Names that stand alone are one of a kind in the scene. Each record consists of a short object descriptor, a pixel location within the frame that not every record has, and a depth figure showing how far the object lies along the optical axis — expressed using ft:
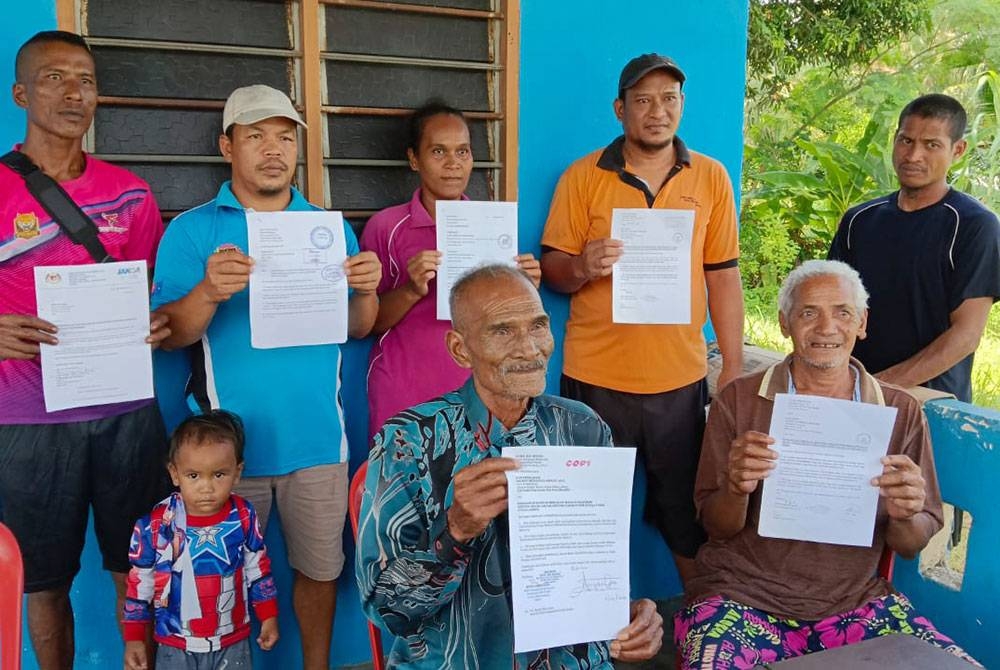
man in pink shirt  9.09
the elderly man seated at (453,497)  6.40
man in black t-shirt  11.30
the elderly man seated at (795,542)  8.34
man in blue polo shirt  9.66
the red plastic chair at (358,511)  7.70
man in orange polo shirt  11.53
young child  9.45
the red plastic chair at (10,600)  6.39
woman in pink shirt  10.87
